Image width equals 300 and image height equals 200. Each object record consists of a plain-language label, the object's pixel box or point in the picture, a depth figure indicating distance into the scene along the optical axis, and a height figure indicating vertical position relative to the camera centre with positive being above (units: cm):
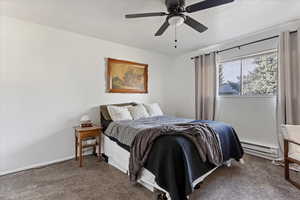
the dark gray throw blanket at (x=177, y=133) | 181 -55
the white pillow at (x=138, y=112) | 323 -26
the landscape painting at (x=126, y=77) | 352 +61
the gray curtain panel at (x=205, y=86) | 366 +35
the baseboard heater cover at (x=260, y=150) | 279 -101
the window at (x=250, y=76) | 297 +52
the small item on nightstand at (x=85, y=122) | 283 -42
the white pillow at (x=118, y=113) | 296 -26
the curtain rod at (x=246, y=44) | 286 +120
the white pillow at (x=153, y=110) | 356 -24
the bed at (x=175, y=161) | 153 -76
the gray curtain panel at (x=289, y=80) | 255 +34
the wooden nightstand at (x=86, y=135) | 261 -64
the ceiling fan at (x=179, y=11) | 170 +108
